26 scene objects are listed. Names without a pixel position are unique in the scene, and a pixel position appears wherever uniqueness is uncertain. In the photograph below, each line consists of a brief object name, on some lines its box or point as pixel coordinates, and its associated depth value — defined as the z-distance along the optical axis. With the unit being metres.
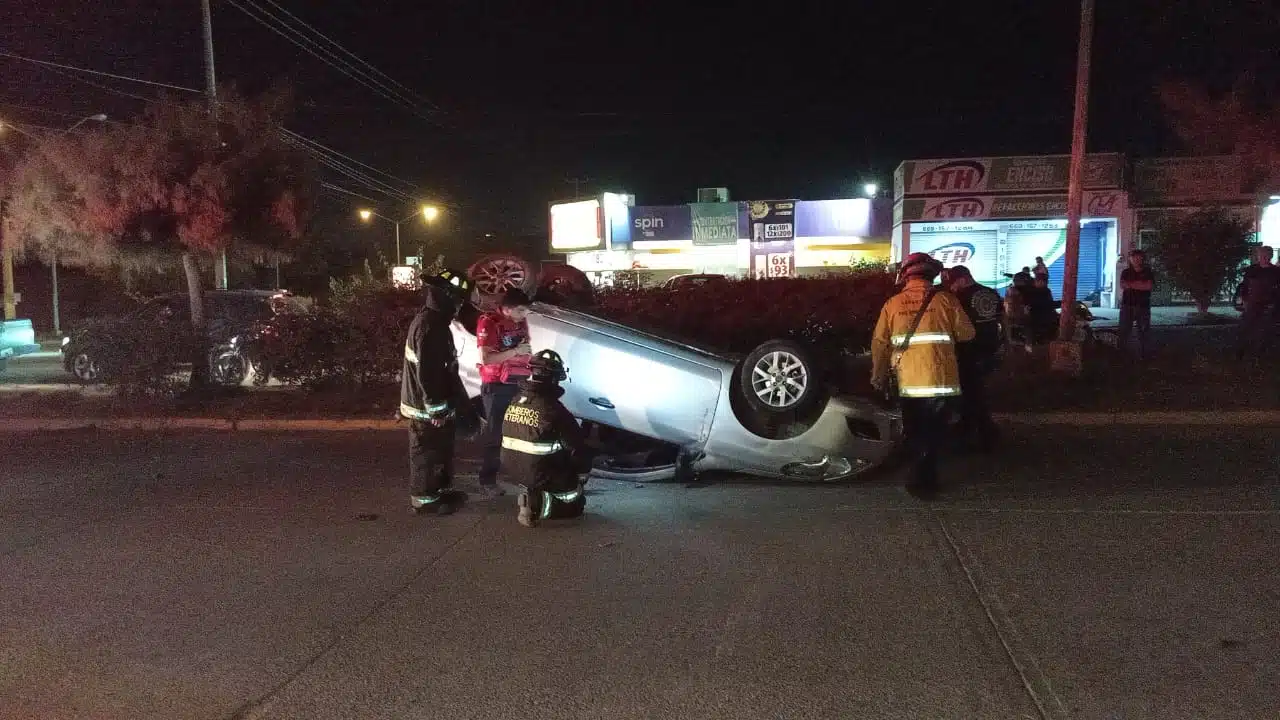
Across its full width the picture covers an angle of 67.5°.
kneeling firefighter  6.10
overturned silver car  6.89
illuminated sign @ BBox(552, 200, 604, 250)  35.84
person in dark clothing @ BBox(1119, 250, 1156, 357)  13.03
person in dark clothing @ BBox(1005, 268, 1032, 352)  12.76
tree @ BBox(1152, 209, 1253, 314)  23.78
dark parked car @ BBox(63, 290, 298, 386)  11.30
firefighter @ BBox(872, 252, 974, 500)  6.49
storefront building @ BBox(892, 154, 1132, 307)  28.05
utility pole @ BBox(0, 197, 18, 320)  25.62
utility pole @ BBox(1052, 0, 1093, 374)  11.65
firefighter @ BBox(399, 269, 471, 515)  6.48
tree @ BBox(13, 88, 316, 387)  14.00
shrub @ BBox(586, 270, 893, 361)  11.37
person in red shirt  7.20
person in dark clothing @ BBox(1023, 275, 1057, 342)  12.77
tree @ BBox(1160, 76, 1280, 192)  10.11
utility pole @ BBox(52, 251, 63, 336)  31.58
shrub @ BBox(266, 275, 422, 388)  11.31
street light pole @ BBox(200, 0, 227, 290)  17.44
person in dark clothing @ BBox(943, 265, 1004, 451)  8.13
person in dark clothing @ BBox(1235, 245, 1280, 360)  11.88
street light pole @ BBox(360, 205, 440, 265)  36.75
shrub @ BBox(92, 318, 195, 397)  11.20
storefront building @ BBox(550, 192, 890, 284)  33.34
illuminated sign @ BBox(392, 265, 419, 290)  11.73
